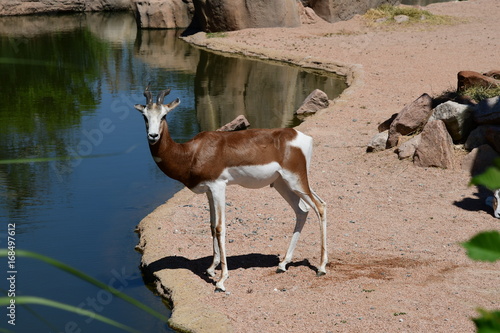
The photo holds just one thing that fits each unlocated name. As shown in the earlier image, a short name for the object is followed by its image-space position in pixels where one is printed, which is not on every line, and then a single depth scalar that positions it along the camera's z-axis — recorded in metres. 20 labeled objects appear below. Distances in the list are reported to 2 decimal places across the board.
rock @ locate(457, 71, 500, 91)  12.11
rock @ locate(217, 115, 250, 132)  14.19
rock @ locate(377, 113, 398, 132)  13.34
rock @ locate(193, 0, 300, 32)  27.88
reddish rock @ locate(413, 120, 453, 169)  10.88
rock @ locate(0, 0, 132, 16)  34.91
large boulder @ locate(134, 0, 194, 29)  31.52
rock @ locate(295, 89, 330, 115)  16.88
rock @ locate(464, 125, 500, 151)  10.91
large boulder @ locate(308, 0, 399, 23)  29.99
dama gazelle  6.79
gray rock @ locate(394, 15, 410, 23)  28.72
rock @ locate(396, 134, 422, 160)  11.41
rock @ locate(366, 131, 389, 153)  12.09
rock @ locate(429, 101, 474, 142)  11.03
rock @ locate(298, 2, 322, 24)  29.47
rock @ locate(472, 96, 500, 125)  10.84
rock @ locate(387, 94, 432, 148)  12.03
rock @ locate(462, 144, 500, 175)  10.61
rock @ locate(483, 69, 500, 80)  13.06
